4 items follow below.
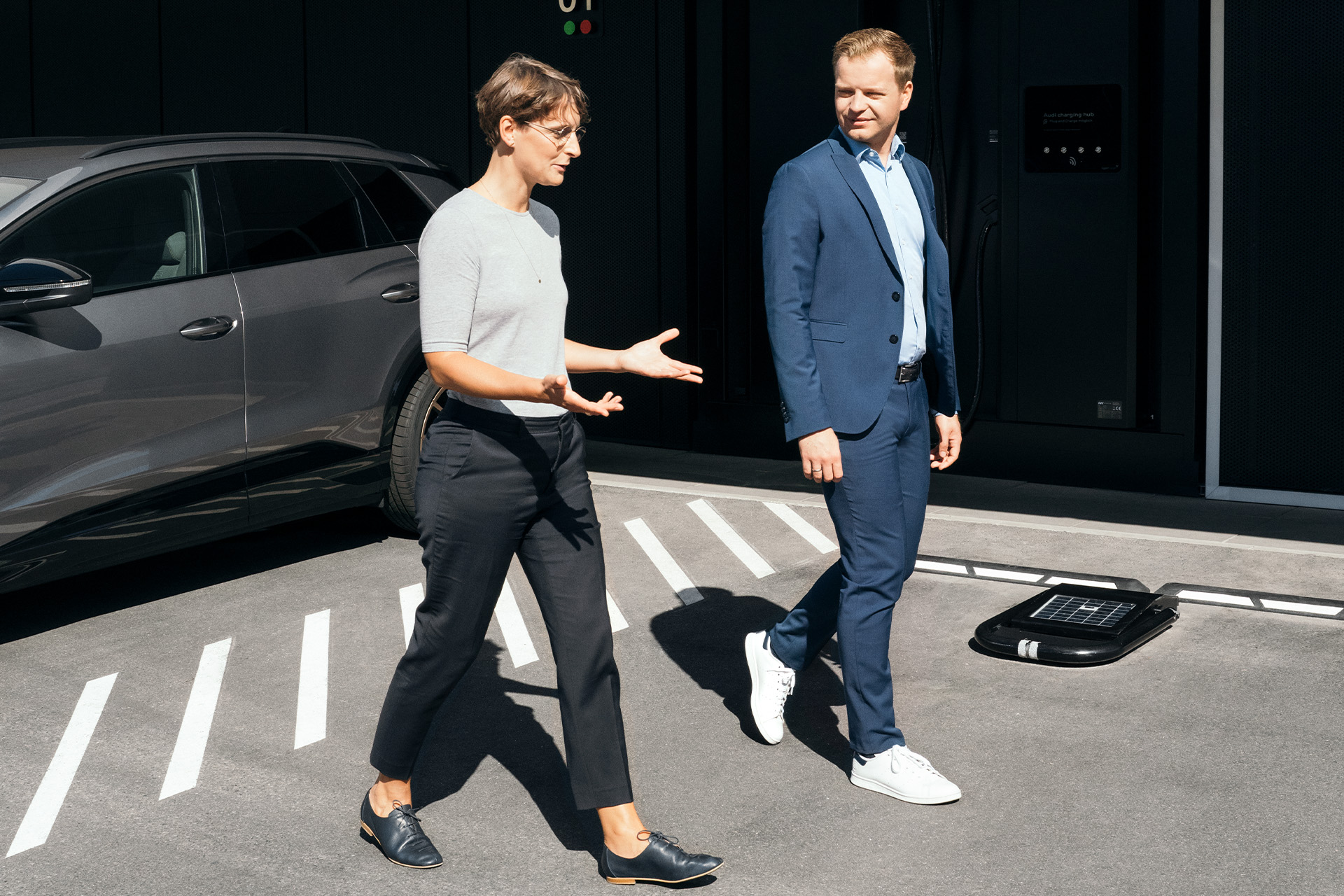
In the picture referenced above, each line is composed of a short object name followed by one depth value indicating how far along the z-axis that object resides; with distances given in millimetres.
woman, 3494
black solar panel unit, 5238
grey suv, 5422
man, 4043
